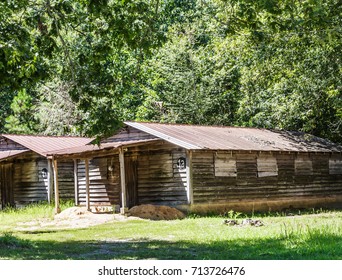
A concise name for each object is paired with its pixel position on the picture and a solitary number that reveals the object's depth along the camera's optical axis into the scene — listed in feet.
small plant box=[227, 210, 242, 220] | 79.54
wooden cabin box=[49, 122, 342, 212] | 88.12
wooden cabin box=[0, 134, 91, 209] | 114.93
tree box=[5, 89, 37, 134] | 130.52
